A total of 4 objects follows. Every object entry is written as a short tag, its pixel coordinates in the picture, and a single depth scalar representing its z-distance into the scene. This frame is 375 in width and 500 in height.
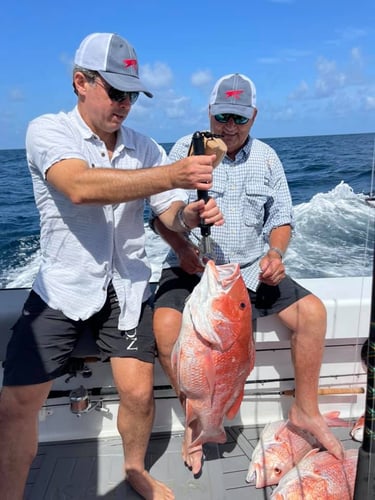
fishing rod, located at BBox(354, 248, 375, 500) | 1.27
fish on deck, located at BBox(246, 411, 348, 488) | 2.38
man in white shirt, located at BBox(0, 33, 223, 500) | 1.89
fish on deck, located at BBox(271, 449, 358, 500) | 2.11
